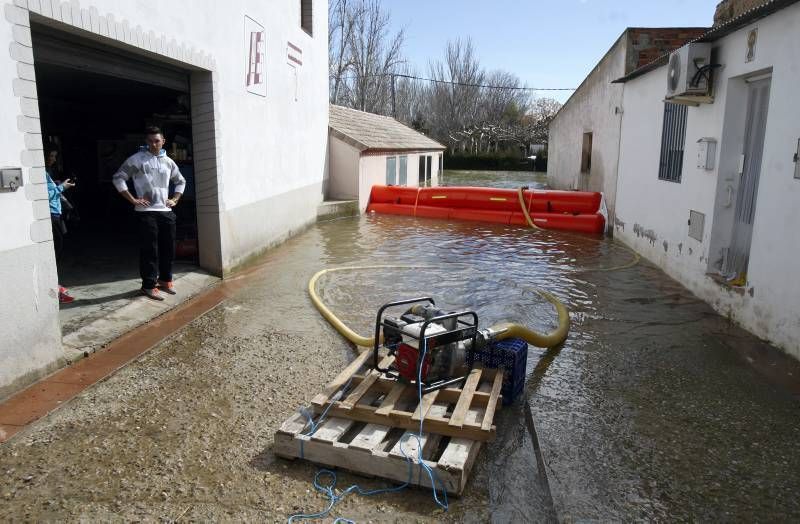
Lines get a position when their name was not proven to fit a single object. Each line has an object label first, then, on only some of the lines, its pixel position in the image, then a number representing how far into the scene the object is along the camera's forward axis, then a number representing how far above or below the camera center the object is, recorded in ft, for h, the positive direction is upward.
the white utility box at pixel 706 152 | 23.81 +0.27
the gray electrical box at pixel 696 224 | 25.07 -2.85
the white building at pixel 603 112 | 39.65 +4.15
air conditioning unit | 23.97 +3.60
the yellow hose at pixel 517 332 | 17.52 -5.95
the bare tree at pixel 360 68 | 122.83 +18.81
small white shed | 53.31 +0.04
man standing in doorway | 21.44 -1.78
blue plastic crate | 14.94 -5.32
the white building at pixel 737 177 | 18.22 -0.72
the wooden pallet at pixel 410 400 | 12.39 -5.65
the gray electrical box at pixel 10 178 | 14.46 -0.71
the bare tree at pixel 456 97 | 169.78 +17.00
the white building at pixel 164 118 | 15.01 +1.76
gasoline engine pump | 13.58 -4.62
